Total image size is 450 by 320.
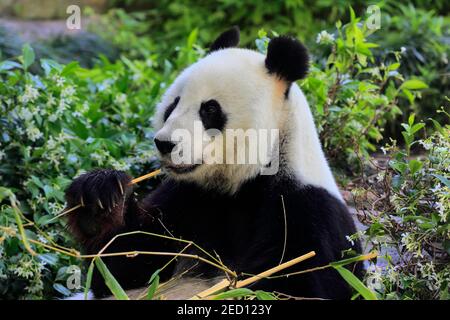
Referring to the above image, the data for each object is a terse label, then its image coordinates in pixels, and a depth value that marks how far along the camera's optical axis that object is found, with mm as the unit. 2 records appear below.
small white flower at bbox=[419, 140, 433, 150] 7297
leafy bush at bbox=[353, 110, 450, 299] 6807
